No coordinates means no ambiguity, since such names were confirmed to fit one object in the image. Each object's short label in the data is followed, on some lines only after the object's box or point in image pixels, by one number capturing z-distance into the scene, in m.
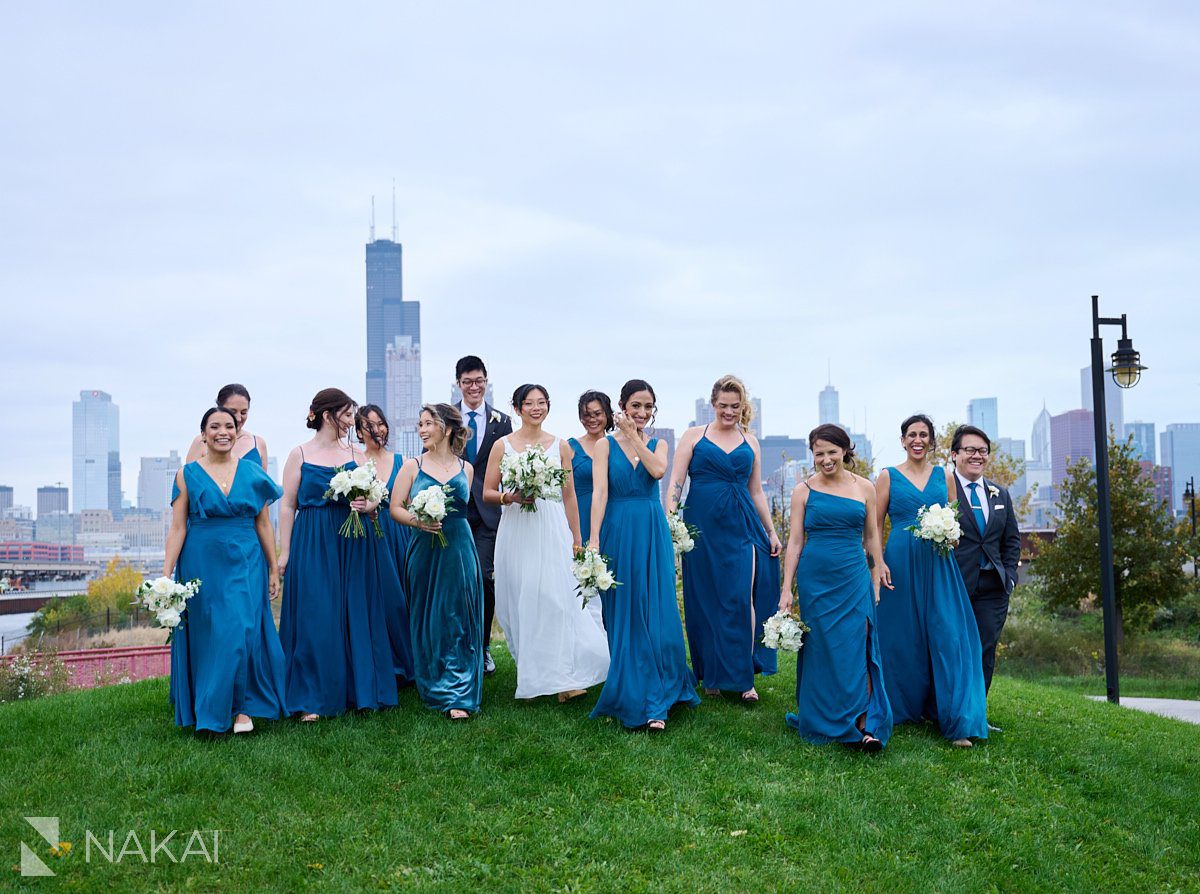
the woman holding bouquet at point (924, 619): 7.86
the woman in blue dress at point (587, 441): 8.45
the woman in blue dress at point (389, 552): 8.50
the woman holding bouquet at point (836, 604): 7.47
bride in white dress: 8.40
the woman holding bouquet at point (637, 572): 7.86
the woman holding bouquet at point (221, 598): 7.29
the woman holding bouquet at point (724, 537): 8.71
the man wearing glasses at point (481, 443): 9.31
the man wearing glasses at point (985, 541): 8.30
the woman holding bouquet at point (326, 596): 8.02
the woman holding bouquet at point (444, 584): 8.03
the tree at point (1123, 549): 25.77
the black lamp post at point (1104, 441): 12.12
